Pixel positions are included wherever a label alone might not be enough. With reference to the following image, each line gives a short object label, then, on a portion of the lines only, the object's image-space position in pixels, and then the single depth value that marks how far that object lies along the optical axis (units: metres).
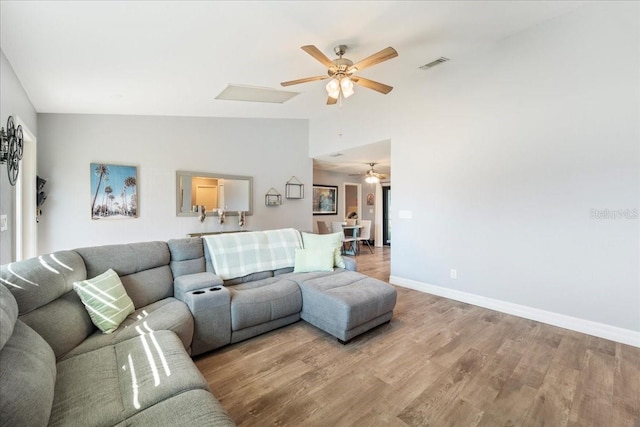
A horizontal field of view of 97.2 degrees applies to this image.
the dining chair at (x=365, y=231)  7.95
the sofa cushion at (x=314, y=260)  3.35
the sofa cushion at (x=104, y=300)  1.88
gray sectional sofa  1.11
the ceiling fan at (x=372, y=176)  7.19
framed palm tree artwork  4.02
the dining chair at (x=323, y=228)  7.52
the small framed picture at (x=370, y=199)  9.29
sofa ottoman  2.46
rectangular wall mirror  4.65
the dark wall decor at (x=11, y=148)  2.16
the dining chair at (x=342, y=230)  7.26
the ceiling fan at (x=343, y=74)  2.53
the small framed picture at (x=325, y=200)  8.03
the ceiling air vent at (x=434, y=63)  3.40
